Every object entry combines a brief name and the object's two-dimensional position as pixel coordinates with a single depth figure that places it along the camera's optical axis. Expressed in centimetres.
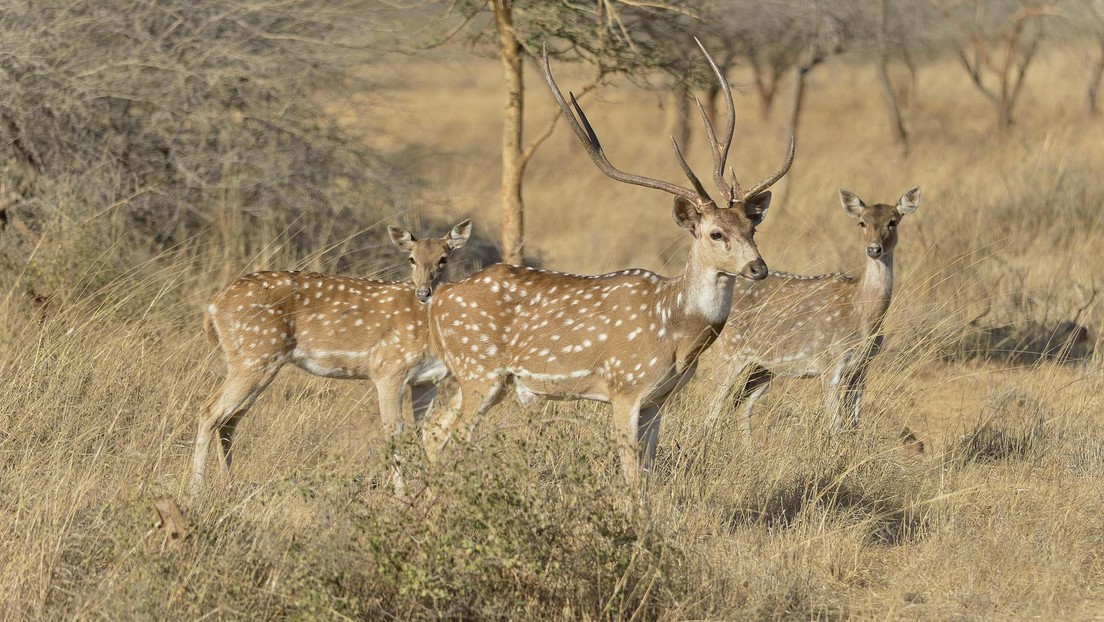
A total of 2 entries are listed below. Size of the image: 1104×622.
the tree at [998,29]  4225
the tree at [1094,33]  4250
